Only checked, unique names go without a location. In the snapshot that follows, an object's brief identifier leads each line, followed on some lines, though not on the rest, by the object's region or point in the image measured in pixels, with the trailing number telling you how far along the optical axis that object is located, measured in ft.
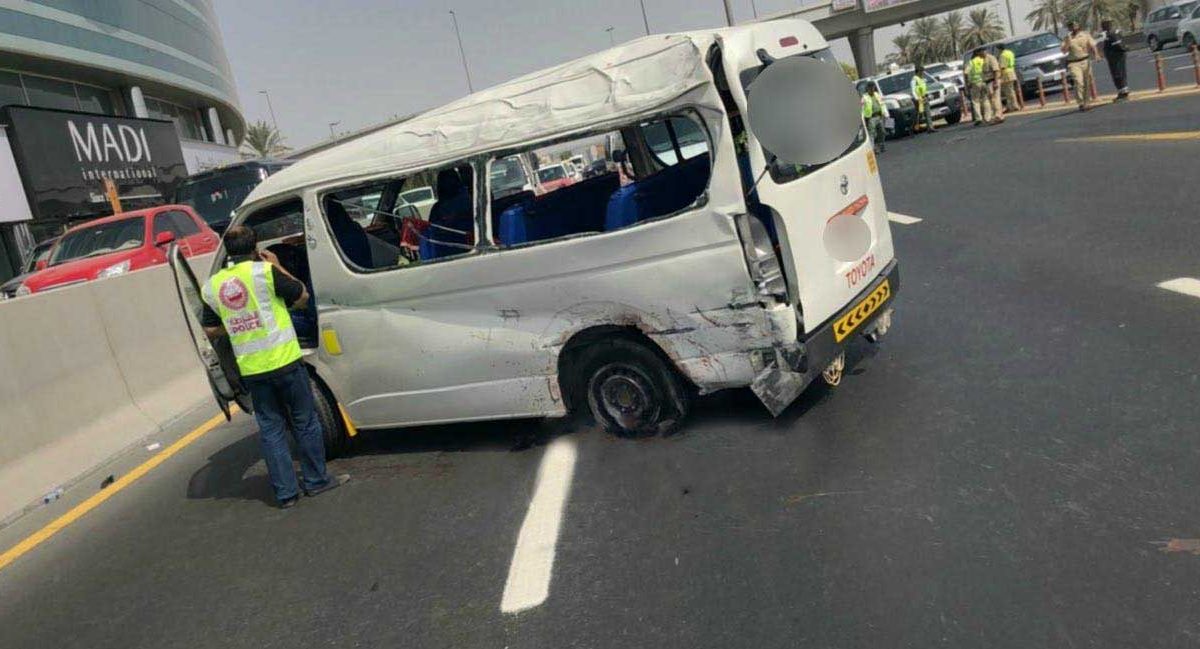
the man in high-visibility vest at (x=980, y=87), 67.72
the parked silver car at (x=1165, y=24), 108.27
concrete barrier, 22.07
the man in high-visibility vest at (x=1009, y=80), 67.72
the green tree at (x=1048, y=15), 254.68
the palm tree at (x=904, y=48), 286.46
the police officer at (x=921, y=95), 77.05
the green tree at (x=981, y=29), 273.33
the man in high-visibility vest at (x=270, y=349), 17.87
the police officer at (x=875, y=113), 58.39
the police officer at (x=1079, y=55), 56.80
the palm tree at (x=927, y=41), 278.67
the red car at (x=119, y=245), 42.29
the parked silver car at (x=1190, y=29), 98.63
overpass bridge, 176.76
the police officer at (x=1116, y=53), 57.98
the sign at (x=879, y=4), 175.01
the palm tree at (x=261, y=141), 242.99
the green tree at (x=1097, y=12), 212.84
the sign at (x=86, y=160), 77.46
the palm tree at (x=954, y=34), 275.39
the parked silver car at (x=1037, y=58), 79.15
